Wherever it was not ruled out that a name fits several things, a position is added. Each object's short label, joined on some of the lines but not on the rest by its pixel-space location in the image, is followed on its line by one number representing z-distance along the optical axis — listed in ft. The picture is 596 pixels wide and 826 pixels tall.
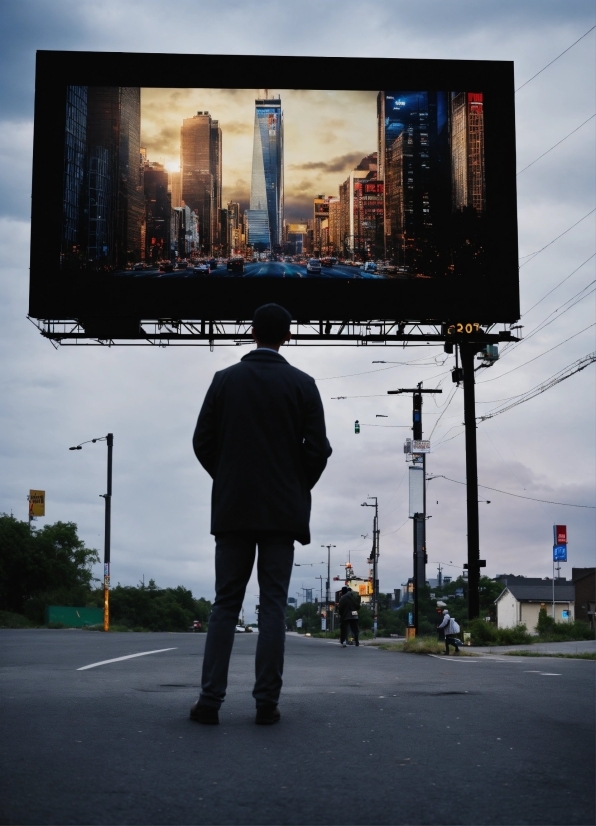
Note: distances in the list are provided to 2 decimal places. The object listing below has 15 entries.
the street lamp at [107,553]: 119.24
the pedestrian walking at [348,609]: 81.15
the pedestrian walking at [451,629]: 73.46
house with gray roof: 294.52
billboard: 79.56
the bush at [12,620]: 147.43
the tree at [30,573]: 194.70
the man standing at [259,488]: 14.93
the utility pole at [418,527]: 113.70
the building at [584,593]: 259.39
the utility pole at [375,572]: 200.54
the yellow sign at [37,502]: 197.47
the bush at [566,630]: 115.13
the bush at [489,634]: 81.30
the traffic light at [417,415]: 118.62
